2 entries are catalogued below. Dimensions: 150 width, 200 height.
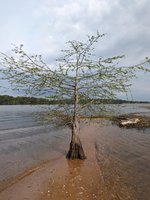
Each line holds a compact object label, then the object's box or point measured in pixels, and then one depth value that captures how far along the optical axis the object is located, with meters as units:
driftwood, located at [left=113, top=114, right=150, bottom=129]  18.20
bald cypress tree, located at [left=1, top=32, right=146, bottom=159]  7.56
